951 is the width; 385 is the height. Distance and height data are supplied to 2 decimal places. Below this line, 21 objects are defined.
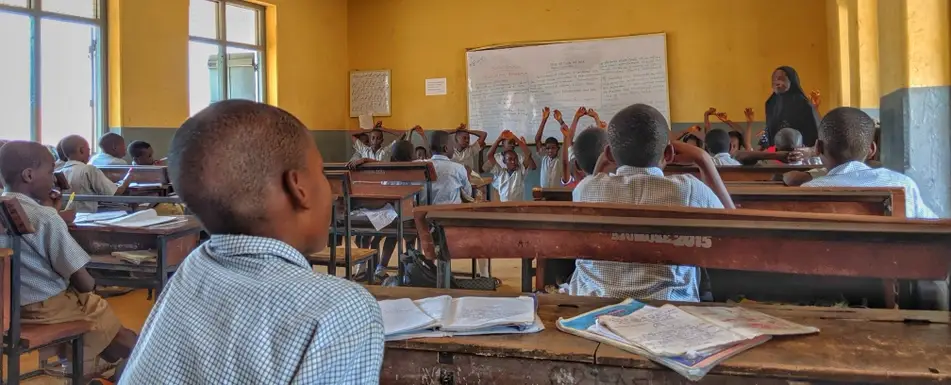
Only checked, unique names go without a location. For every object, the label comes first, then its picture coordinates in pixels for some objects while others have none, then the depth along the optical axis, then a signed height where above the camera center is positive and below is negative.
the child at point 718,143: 5.42 +0.45
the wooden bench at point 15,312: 1.96 -0.30
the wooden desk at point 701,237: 1.49 -0.10
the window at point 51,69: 5.91 +1.31
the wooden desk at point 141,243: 2.75 -0.15
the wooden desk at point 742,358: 1.06 -0.27
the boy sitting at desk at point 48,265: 2.27 -0.19
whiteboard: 7.98 +1.50
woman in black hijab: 5.34 +0.72
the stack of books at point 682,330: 1.11 -0.24
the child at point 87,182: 4.14 +0.18
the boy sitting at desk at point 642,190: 1.94 +0.03
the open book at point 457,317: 1.29 -0.23
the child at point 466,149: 7.91 +0.64
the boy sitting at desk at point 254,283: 0.79 -0.10
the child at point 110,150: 5.40 +0.49
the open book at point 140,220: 2.87 -0.05
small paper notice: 9.15 +1.60
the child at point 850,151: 2.61 +0.18
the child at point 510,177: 6.77 +0.26
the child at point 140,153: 5.79 +0.48
